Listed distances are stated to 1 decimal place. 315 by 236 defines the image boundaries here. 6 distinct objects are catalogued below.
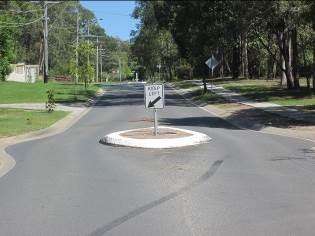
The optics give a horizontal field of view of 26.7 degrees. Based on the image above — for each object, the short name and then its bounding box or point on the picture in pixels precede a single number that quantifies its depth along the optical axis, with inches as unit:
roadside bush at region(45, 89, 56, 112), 1337.0
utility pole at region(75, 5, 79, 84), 2304.1
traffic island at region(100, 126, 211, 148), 660.7
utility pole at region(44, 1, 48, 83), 2623.0
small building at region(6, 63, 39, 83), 3347.2
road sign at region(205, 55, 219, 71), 1912.0
